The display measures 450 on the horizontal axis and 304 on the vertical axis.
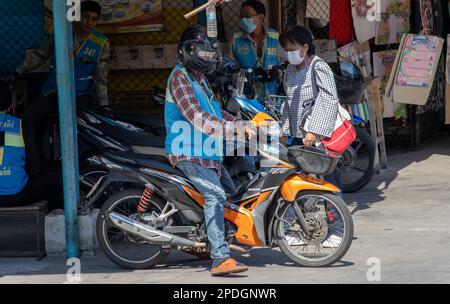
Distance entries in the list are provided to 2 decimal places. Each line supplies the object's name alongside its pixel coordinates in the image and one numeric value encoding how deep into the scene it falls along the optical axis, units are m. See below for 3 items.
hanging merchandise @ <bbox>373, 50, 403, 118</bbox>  12.24
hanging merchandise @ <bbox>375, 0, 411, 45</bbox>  12.12
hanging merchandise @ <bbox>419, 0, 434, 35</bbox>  11.85
